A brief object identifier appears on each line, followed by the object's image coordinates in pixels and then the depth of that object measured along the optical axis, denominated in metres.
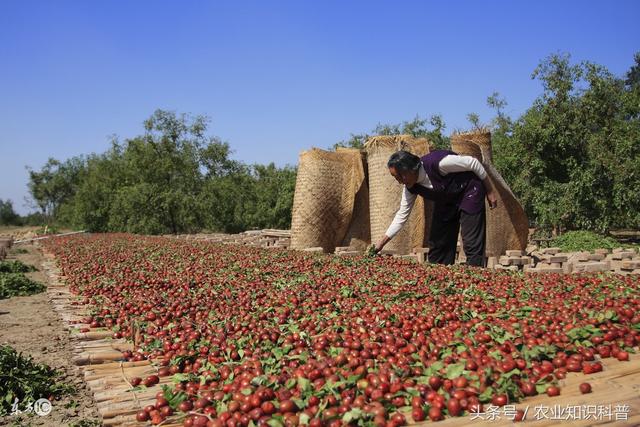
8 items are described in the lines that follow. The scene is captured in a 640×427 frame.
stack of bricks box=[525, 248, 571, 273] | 5.75
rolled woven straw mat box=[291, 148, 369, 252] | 10.06
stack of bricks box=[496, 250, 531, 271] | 6.82
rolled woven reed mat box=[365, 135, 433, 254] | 9.23
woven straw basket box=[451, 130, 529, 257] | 8.80
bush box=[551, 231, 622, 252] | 10.61
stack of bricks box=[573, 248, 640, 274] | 5.66
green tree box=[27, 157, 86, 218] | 49.91
